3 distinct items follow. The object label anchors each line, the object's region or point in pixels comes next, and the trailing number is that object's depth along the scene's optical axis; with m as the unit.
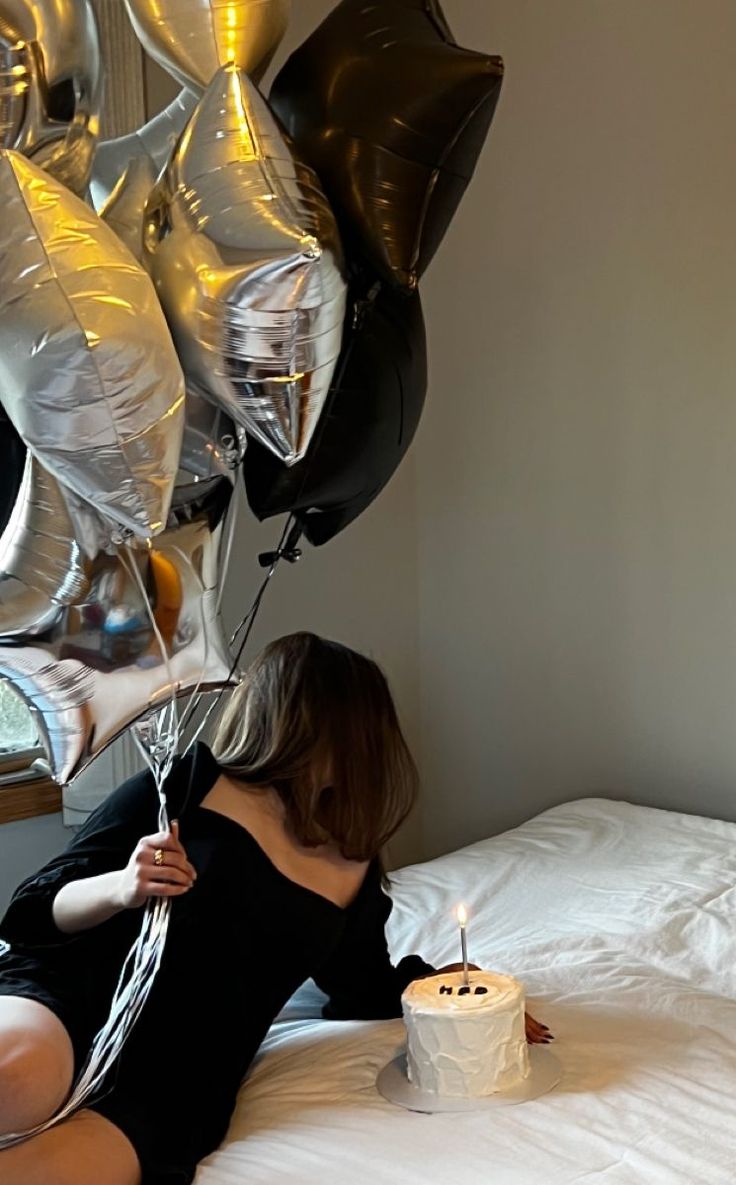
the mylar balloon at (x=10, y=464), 1.09
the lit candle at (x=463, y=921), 1.28
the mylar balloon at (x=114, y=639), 1.07
